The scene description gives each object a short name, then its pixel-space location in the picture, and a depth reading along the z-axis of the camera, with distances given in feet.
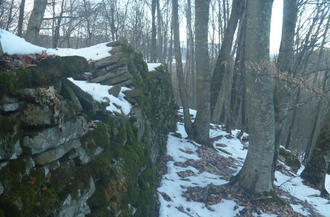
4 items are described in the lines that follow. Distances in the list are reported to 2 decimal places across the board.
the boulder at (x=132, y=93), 19.93
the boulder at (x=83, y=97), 11.51
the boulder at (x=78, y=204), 8.54
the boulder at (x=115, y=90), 18.17
